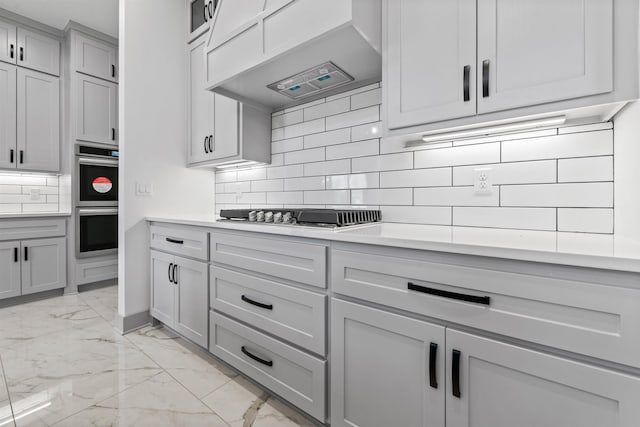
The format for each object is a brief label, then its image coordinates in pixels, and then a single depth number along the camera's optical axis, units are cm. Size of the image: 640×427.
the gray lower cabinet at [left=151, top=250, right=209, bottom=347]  186
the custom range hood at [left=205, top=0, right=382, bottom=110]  133
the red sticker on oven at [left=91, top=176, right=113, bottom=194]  343
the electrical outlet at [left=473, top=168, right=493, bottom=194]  140
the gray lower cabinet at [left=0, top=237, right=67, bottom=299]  292
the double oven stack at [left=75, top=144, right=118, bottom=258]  332
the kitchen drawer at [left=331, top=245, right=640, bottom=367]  71
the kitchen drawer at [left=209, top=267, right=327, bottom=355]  126
